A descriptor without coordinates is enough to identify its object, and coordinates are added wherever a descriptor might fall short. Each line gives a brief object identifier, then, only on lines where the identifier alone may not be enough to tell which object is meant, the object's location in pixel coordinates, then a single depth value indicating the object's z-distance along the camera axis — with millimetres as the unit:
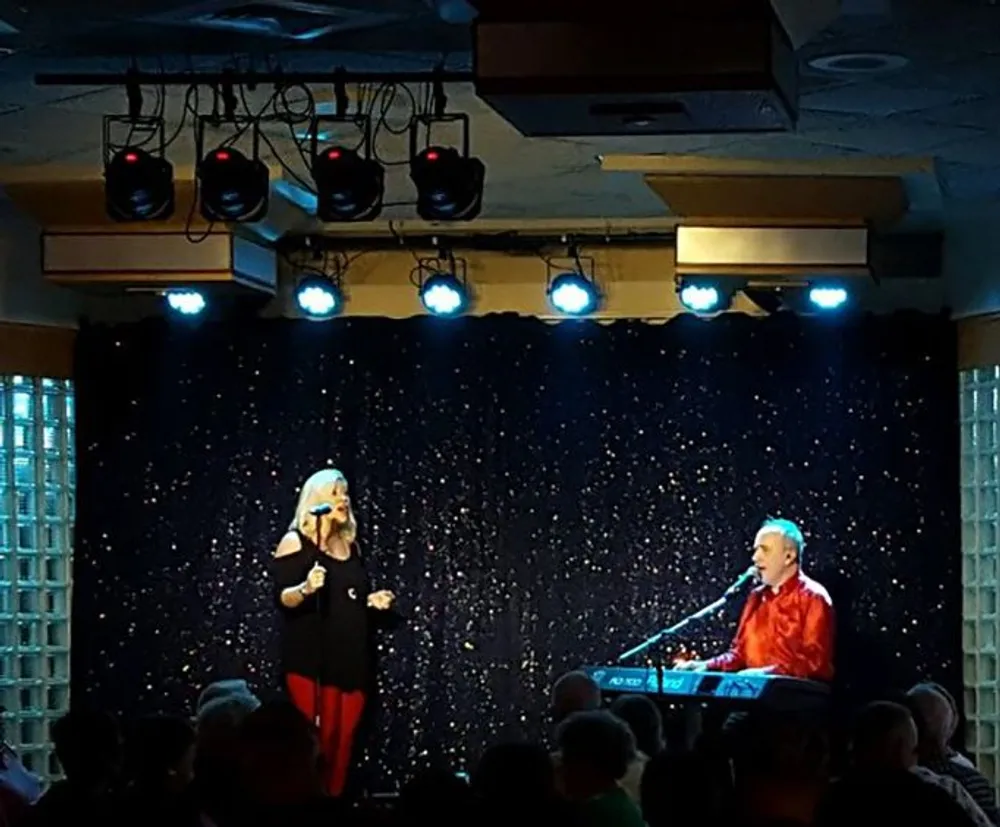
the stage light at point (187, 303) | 12977
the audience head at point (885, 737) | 6613
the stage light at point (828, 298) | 12594
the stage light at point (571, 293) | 12899
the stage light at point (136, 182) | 8601
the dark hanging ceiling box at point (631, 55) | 6224
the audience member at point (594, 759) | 6303
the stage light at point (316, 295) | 13124
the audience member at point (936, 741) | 8043
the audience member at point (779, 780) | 4988
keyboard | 10905
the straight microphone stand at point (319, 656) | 12662
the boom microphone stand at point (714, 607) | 11316
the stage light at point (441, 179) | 8449
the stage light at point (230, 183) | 8562
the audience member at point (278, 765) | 5185
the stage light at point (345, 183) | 8511
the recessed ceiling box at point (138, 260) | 11158
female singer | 12662
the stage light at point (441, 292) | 12932
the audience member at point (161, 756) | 6083
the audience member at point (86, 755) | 5709
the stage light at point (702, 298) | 12752
